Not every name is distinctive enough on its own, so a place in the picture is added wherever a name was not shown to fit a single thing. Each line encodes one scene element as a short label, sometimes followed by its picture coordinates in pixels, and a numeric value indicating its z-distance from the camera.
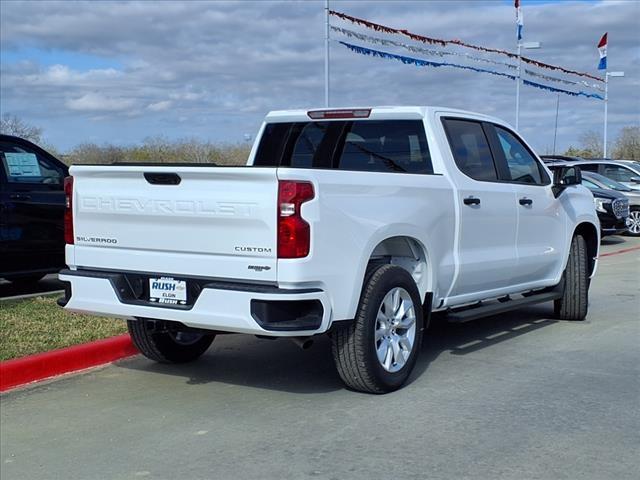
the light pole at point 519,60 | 24.73
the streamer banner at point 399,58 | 17.34
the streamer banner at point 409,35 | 17.05
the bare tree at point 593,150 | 59.31
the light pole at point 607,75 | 34.38
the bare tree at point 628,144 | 58.66
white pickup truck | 4.98
